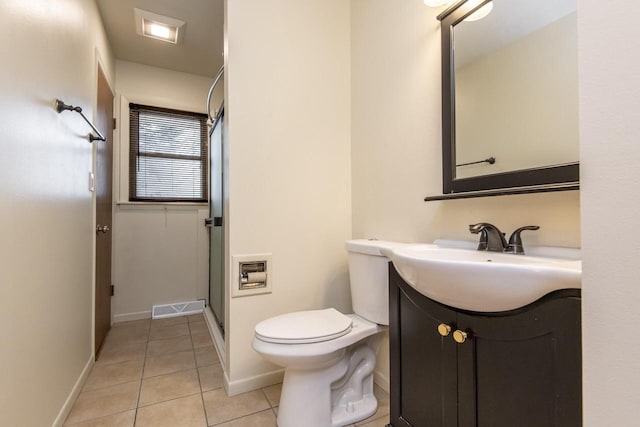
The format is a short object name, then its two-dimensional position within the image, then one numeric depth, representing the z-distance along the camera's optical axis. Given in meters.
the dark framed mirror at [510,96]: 0.87
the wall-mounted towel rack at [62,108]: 1.28
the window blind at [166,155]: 2.74
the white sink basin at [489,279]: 0.63
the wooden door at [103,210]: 2.03
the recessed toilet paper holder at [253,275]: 1.58
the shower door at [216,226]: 2.20
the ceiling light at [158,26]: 2.13
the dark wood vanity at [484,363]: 0.63
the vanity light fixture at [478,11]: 1.09
